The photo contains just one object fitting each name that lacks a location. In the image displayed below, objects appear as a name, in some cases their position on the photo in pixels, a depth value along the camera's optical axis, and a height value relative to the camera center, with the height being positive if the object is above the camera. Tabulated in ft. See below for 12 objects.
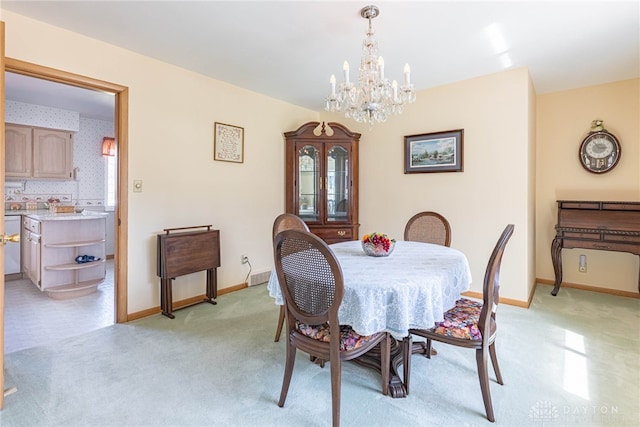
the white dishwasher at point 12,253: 13.56 -1.71
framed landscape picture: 11.52 +2.32
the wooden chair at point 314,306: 4.67 -1.48
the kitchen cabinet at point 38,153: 14.37 +2.87
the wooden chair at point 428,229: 8.98 -0.47
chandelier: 6.78 +2.64
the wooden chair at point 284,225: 7.95 -0.29
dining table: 4.88 -1.31
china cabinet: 13.17 +1.47
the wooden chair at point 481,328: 5.18 -1.96
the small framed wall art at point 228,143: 11.40 +2.61
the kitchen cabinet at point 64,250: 11.69 -1.40
